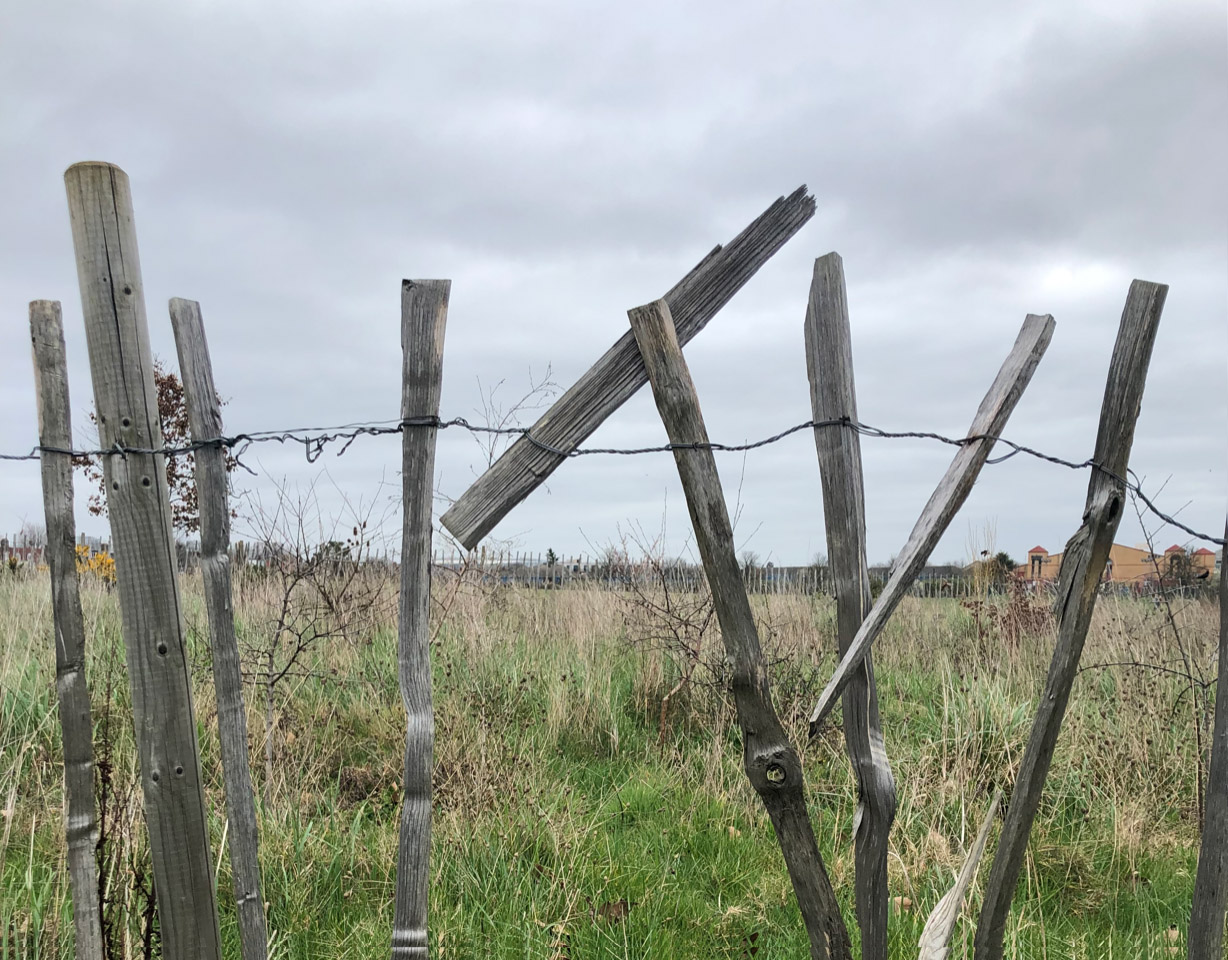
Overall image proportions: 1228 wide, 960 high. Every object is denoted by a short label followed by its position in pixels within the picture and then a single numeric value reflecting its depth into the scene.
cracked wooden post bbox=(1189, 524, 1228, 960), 2.71
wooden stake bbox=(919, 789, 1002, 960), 2.49
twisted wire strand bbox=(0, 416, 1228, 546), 2.25
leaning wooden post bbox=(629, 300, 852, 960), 2.26
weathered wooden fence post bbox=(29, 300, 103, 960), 2.68
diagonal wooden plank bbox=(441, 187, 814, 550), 2.25
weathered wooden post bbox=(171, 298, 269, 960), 2.39
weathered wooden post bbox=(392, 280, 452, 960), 2.19
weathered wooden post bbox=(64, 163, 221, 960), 2.32
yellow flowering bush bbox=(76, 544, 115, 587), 10.05
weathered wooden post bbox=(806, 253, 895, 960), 2.29
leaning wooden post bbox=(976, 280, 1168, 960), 2.52
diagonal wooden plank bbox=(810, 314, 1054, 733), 2.20
